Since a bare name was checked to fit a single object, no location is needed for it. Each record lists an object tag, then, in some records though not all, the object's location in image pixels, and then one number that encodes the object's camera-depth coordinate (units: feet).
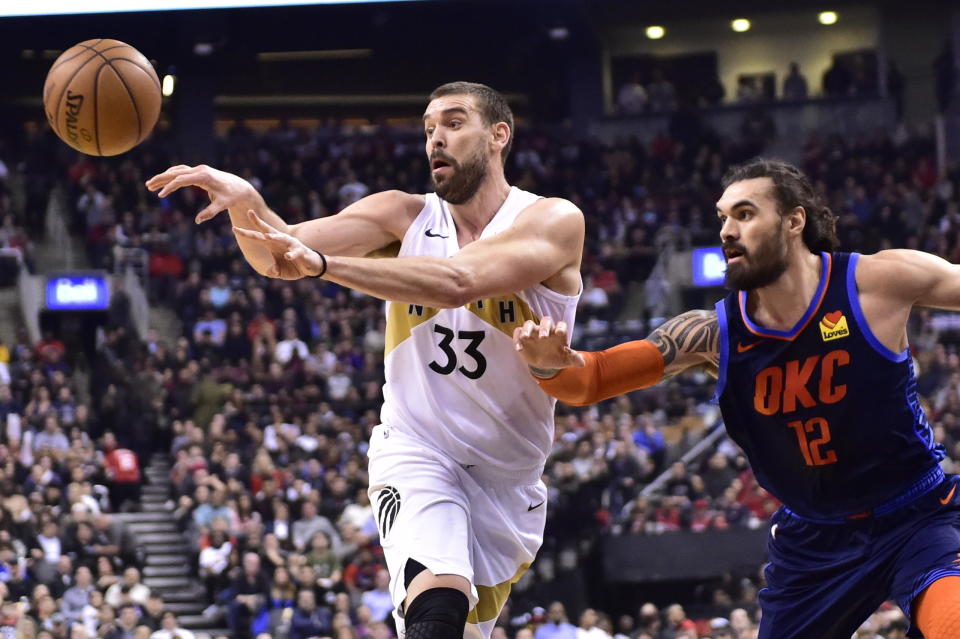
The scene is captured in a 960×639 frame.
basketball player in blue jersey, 15.46
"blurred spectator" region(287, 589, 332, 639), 41.19
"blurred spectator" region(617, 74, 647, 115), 86.88
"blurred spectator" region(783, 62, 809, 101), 84.87
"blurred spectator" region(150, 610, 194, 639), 39.78
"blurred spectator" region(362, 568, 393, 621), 41.91
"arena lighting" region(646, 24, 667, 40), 92.07
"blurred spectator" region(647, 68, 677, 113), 86.28
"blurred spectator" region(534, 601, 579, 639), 41.29
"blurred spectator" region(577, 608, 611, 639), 41.57
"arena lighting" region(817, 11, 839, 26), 89.72
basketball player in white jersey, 16.12
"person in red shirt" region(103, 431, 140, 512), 51.31
